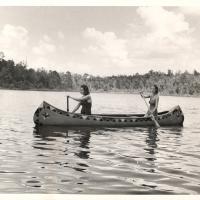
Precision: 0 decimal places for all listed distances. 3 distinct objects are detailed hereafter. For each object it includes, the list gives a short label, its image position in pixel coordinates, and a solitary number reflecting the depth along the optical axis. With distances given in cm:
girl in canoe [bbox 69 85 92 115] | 1684
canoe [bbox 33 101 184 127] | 1650
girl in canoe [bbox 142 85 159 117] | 1798
